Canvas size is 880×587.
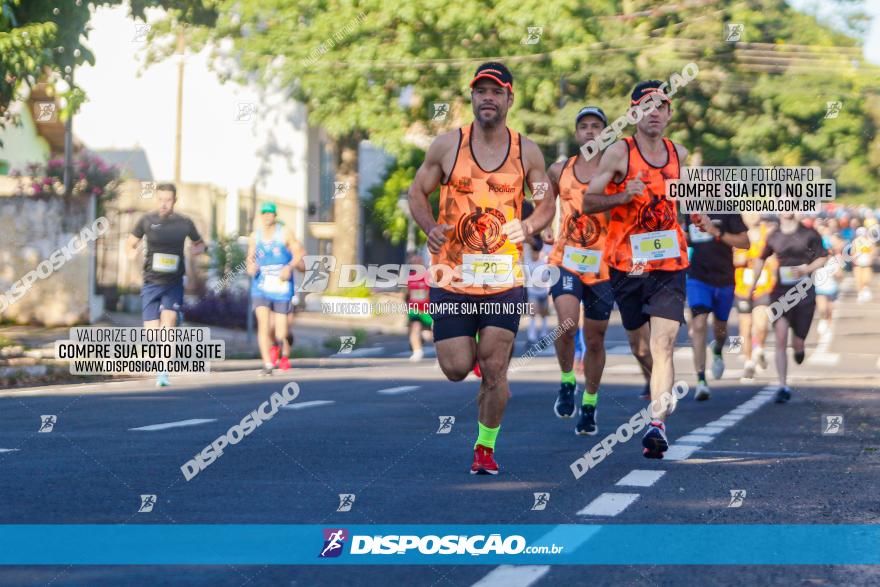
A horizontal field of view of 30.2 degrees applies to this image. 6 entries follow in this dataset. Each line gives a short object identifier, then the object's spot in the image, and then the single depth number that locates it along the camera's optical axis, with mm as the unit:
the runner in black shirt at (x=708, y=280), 15789
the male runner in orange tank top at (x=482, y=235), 8477
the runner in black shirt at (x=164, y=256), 16516
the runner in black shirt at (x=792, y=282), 15391
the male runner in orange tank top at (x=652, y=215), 9648
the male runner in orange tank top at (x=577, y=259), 11500
